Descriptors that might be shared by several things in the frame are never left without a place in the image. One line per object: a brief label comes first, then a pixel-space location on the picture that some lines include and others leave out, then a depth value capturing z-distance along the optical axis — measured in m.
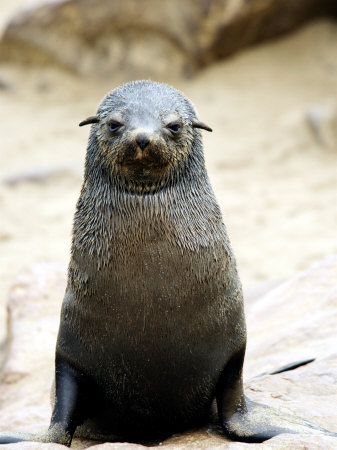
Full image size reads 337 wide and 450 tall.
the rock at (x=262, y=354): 7.13
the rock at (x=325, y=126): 21.89
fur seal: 6.75
